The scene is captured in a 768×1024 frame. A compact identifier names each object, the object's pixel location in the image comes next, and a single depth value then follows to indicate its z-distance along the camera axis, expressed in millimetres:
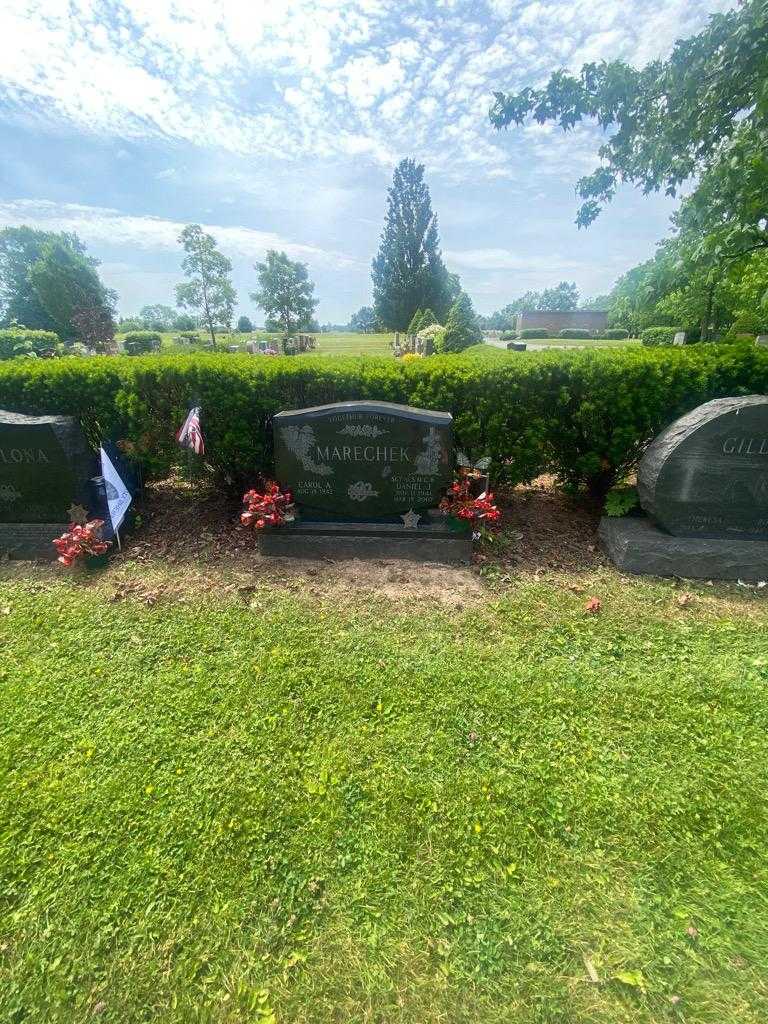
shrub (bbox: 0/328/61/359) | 23047
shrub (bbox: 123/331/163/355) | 35250
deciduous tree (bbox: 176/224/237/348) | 40250
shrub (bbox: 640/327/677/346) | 34616
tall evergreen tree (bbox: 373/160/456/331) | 48219
